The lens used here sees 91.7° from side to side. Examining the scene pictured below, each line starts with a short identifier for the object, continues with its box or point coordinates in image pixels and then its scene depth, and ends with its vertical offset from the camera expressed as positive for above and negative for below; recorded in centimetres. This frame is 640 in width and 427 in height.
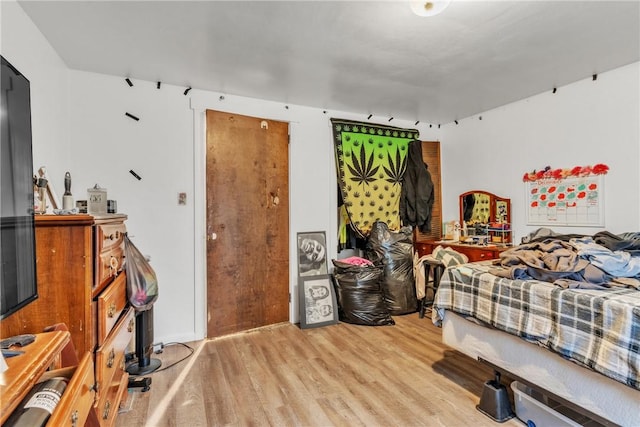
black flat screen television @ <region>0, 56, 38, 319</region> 90 +5
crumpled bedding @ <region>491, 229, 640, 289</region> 156 -28
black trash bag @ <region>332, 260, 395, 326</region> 322 -90
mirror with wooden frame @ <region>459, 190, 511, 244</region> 350 -8
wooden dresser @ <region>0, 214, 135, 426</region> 120 -32
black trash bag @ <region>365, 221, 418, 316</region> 349 -61
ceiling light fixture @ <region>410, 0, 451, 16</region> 162 +109
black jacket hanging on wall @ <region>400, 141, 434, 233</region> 391 +25
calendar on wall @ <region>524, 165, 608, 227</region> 276 +12
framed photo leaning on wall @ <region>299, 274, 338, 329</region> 320 -96
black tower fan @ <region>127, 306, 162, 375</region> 222 -98
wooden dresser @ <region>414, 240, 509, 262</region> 322 -43
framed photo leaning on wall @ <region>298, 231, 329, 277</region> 338 -47
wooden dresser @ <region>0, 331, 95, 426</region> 68 -41
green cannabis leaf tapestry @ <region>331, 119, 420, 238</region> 358 +50
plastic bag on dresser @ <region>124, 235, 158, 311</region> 190 -43
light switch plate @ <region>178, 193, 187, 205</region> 284 +12
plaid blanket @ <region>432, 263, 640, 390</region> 123 -51
